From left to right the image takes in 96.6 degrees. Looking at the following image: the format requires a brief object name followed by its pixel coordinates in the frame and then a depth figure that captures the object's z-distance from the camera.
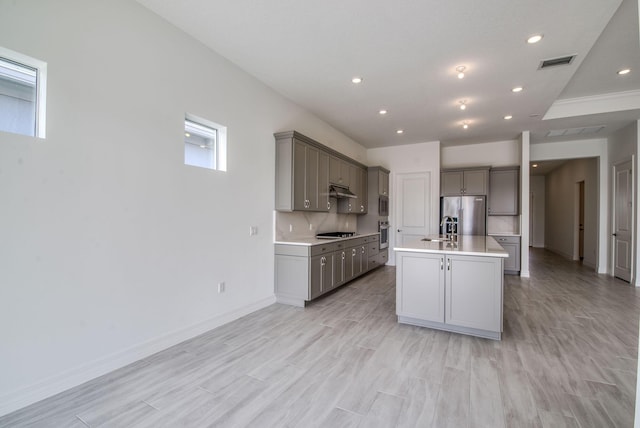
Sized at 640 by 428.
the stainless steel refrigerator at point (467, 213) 6.34
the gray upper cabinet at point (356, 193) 5.86
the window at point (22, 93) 1.86
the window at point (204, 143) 3.10
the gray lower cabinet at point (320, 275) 3.92
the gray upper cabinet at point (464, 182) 6.43
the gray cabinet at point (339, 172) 5.05
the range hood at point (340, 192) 5.12
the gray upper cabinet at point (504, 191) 6.35
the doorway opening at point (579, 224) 8.20
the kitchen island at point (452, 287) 2.91
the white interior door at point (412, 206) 6.91
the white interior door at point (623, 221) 5.34
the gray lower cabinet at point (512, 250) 6.12
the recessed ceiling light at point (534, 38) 2.83
